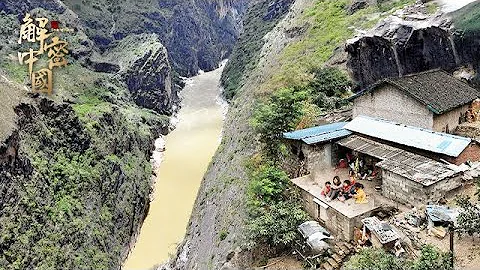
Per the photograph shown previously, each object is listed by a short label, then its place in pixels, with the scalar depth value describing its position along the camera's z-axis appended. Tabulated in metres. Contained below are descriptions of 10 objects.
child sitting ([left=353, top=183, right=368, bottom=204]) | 18.20
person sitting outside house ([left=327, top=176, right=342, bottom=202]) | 18.81
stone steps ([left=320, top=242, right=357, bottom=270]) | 16.23
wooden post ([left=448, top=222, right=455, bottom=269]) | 13.76
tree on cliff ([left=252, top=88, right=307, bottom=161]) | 24.06
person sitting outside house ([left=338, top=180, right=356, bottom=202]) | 18.61
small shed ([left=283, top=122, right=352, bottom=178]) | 21.28
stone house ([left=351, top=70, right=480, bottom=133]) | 20.52
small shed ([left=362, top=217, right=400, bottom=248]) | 15.33
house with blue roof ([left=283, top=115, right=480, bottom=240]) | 16.98
